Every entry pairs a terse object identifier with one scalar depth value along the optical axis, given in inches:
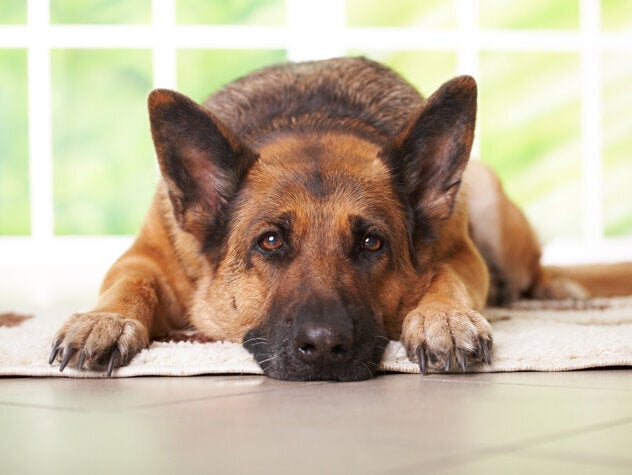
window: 268.1
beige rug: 96.9
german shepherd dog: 97.6
